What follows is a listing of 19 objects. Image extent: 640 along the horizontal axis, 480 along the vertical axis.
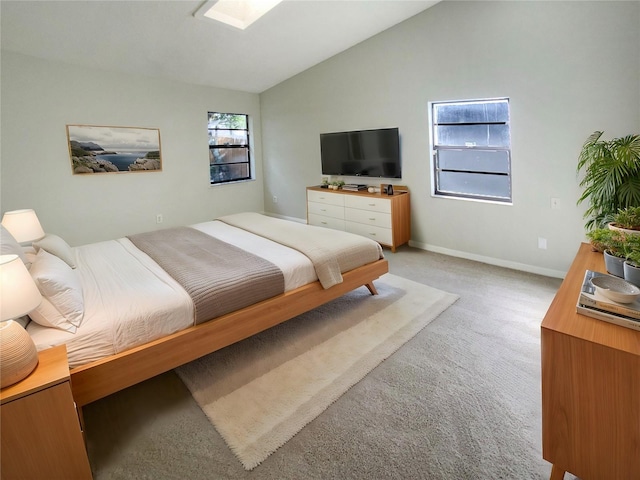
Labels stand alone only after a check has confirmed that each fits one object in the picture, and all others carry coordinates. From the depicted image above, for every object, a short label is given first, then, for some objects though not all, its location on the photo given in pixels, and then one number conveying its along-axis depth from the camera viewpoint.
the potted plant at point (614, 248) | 1.72
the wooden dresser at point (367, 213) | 4.57
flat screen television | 4.73
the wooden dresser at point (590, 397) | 1.19
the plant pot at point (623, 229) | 1.84
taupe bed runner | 2.19
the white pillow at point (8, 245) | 1.97
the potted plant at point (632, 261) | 1.51
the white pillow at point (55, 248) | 2.56
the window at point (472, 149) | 3.93
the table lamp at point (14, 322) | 1.35
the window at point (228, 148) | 6.18
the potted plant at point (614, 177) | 2.47
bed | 1.81
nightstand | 1.31
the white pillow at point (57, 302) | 1.79
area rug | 1.84
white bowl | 1.35
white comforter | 1.78
